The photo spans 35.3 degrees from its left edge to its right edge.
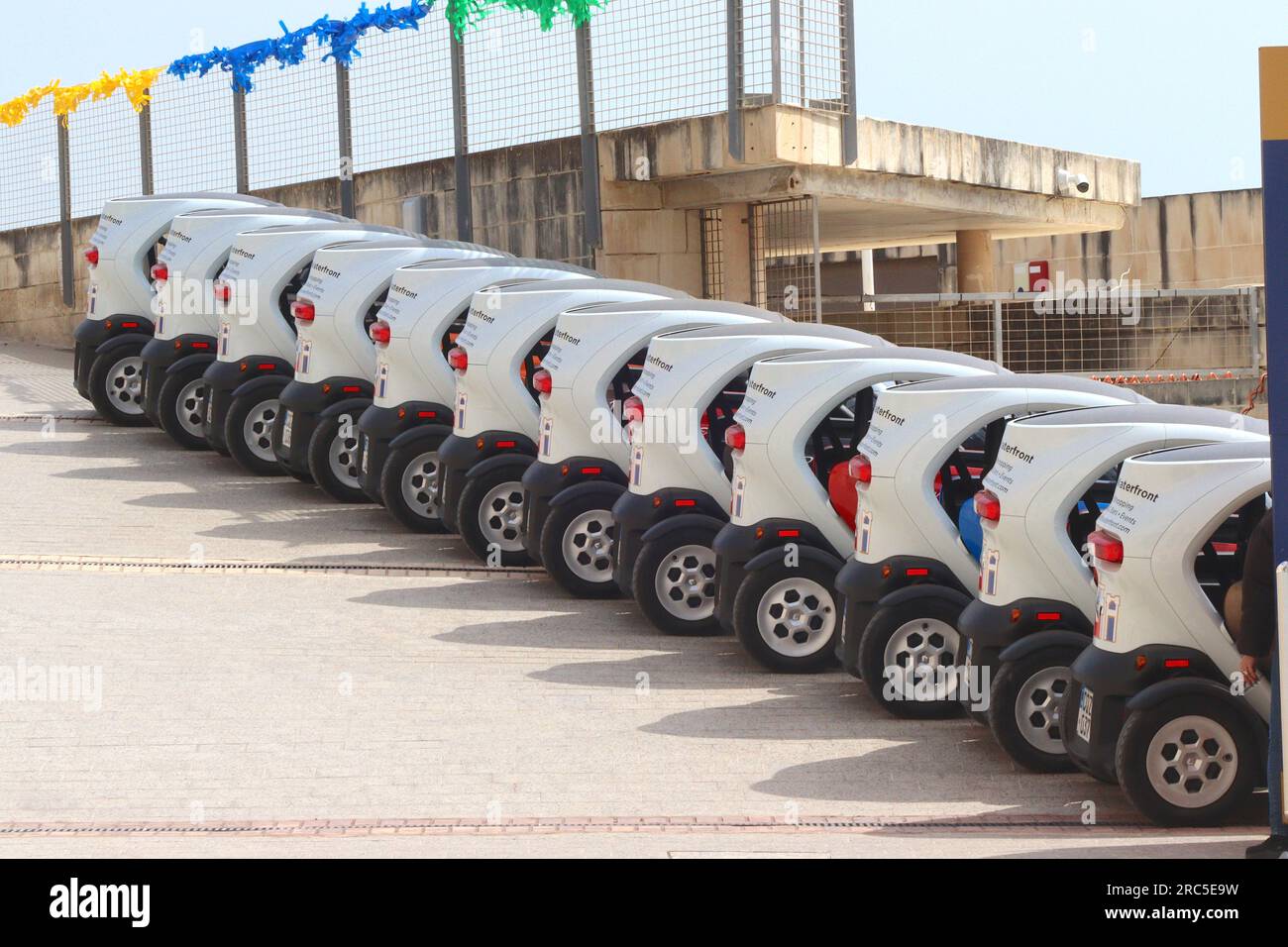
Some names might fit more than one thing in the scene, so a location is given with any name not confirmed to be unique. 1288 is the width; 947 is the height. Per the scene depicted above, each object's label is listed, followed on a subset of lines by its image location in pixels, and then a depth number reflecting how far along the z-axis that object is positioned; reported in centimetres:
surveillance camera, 2545
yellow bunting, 2628
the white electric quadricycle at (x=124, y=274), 1798
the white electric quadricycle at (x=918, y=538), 984
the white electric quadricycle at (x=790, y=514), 1084
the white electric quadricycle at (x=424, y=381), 1400
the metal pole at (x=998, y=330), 2170
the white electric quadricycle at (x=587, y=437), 1251
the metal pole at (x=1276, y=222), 657
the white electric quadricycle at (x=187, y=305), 1700
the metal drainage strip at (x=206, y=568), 1318
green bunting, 2095
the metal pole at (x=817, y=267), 2000
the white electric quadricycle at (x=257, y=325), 1609
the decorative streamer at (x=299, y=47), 2281
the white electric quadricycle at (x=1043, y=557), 873
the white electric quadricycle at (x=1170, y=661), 786
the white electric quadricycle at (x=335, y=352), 1517
